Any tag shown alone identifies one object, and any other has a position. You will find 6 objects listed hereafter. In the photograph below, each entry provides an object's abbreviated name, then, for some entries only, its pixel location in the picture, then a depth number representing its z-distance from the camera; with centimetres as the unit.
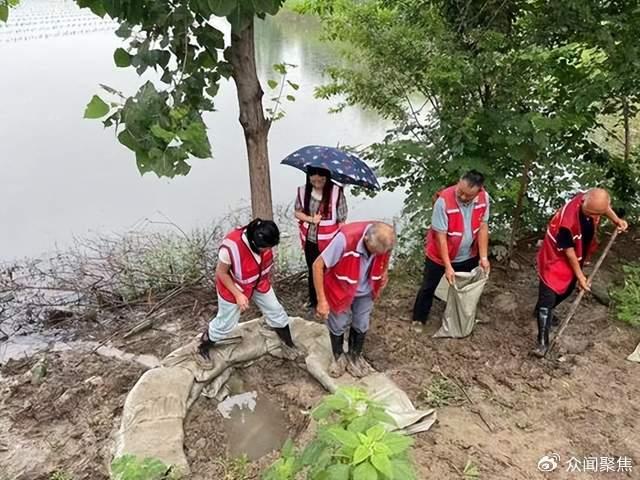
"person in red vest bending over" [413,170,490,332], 337
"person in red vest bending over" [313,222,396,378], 297
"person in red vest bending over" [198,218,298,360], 304
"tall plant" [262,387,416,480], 180
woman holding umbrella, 367
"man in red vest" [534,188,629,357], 330
